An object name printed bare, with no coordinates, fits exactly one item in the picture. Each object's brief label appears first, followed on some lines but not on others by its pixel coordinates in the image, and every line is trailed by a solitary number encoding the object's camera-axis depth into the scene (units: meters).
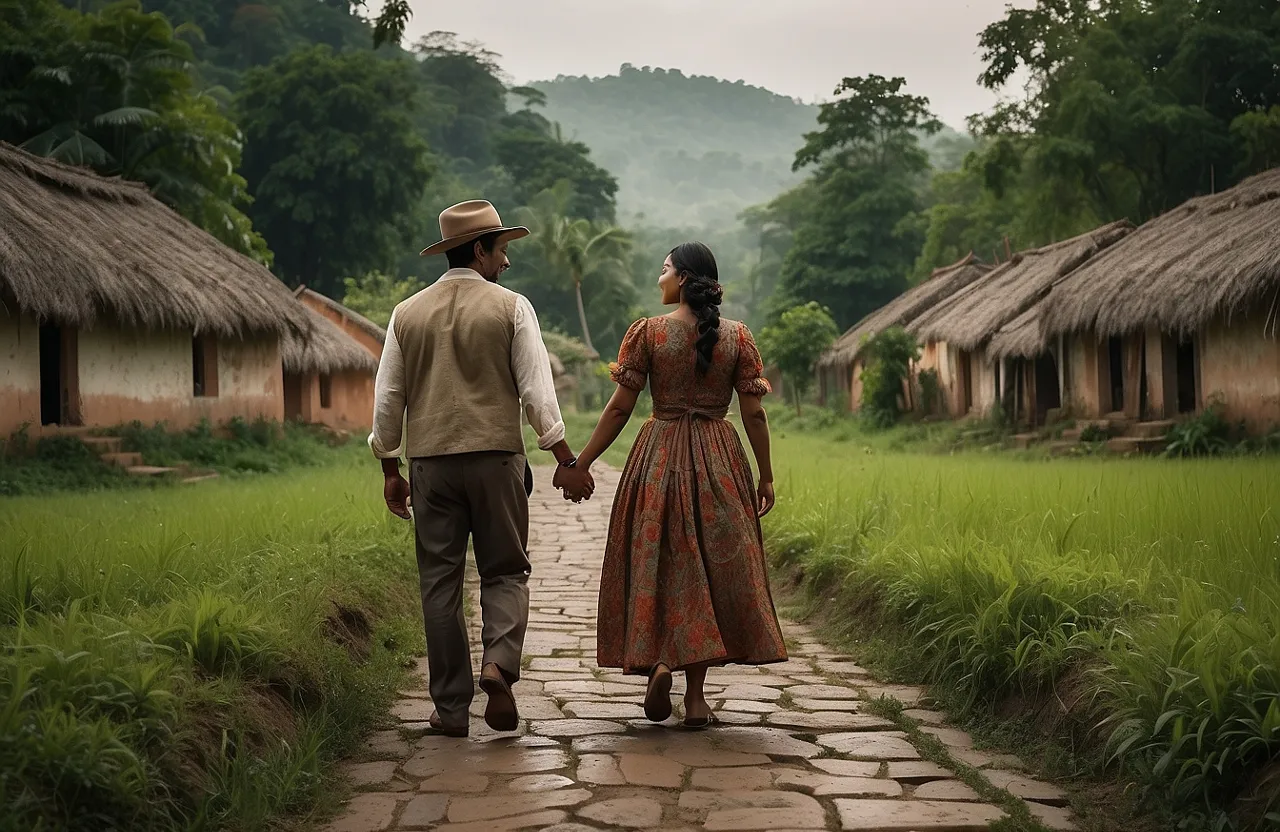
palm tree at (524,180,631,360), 47.12
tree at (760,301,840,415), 32.28
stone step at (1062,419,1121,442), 16.34
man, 4.54
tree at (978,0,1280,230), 24.92
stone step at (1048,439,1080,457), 15.45
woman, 4.60
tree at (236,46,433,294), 34.06
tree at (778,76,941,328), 41.53
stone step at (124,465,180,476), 14.25
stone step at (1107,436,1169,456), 14.71
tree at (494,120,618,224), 52.09
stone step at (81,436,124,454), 14.73
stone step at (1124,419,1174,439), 15.32
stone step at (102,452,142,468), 14.63
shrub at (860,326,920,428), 25.07
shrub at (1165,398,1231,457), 14.17
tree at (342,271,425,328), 33.19
